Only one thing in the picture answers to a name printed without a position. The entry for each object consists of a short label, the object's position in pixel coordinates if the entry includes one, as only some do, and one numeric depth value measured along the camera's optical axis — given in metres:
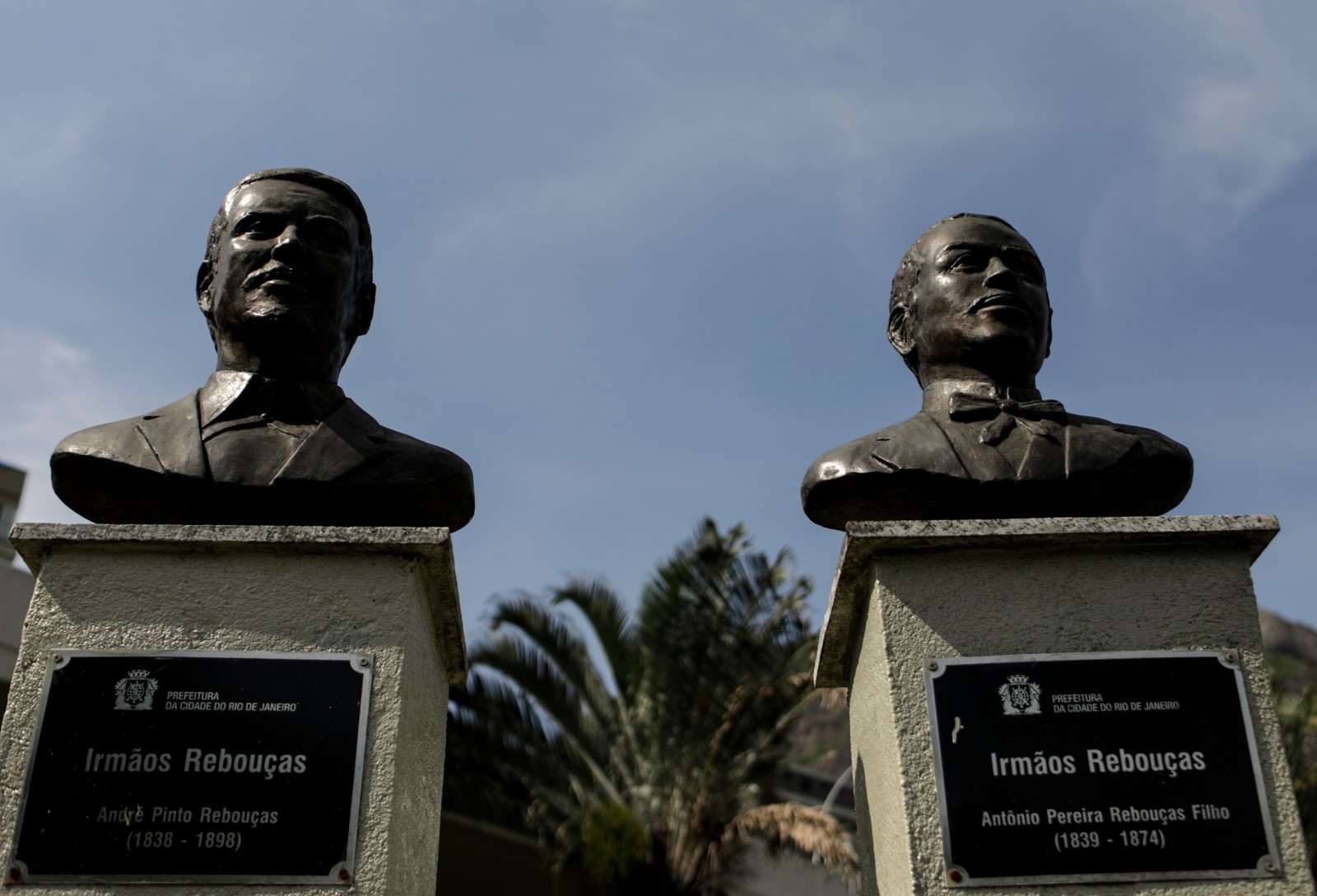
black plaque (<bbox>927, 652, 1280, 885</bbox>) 3.38
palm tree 11.66
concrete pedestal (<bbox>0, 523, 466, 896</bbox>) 3.62
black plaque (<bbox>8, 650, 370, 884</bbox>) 3.37
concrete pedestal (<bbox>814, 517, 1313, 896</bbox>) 3.65
